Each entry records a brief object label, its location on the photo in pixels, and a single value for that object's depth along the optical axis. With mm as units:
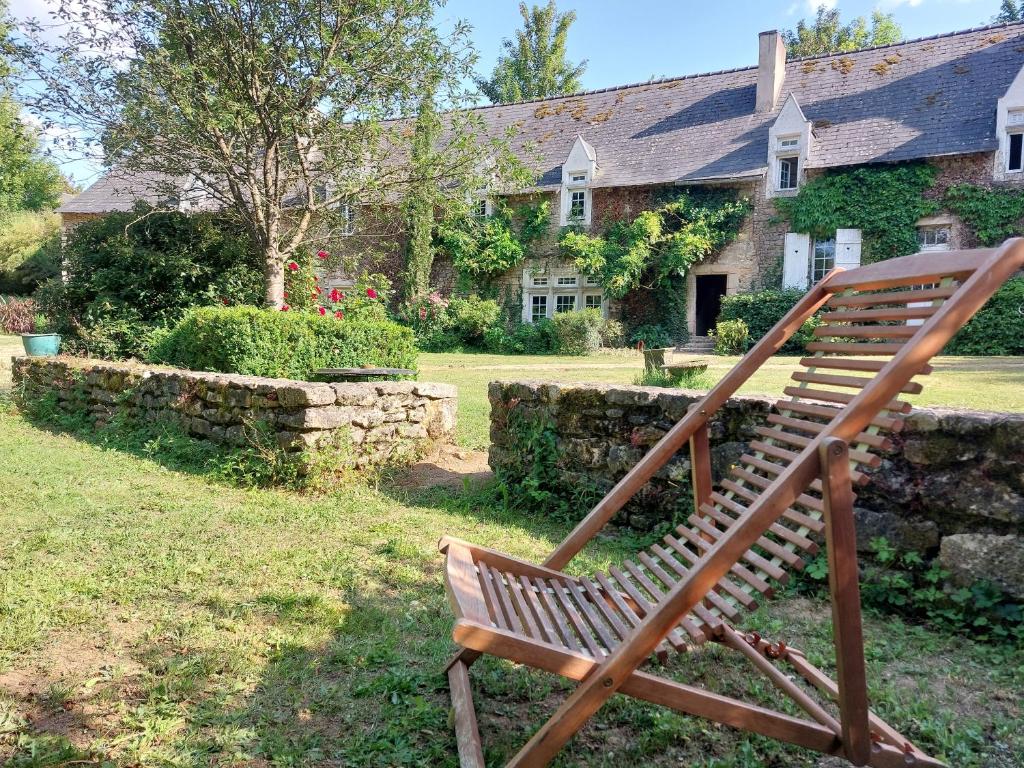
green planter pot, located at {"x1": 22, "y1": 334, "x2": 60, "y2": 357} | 9172
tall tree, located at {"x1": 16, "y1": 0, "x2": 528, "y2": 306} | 8281
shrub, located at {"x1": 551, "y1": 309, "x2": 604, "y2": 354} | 17141
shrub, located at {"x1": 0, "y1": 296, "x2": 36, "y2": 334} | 22500
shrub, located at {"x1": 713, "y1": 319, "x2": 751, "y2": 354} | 16172
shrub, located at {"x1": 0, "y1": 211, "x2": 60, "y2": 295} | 27859
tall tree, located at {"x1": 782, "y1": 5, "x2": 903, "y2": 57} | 31719
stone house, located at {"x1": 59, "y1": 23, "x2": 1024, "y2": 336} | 16141
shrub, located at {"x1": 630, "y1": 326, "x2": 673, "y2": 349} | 18391
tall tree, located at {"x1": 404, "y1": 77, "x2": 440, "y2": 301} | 9398
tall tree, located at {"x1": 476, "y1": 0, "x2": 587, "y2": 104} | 33344
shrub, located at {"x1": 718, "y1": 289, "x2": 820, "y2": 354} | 16562
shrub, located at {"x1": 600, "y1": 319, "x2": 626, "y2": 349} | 18234
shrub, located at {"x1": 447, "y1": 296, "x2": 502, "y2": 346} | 18797
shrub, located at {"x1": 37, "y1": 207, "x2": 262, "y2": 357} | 9219
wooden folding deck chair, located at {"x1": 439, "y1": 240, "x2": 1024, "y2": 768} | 1765
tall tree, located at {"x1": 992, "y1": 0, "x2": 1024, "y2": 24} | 30391
